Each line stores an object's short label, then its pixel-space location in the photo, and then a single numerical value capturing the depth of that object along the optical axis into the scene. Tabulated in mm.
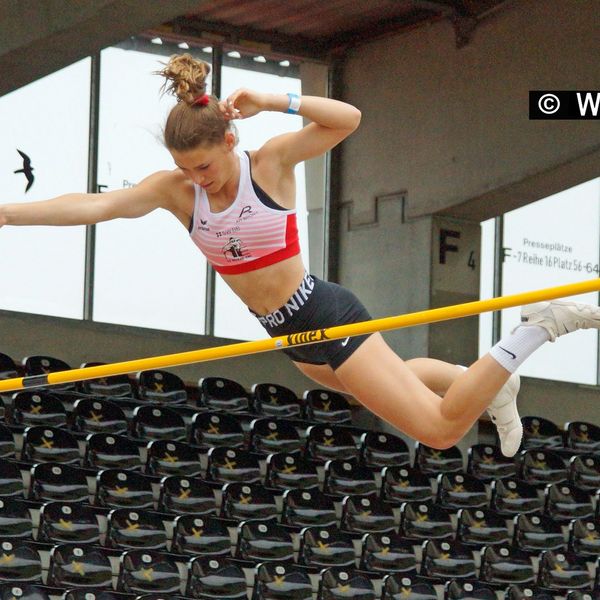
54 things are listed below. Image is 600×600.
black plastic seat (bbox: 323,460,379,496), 19109
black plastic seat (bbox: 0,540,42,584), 14953
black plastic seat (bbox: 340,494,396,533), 18578
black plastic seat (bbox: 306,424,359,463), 19828
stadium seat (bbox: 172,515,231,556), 16750
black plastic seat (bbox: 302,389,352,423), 21172
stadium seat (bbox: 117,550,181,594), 15516
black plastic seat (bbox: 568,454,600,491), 21858
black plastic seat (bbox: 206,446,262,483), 18375
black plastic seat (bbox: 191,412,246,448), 19016
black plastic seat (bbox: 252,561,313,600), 16125
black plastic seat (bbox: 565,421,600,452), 23125
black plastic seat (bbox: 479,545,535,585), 18641
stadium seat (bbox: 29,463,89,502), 16500
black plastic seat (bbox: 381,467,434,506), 19750
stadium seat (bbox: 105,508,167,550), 16250
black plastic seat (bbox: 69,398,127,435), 18141
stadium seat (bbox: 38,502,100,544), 15852
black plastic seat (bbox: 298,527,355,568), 17406
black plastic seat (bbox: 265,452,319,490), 18719
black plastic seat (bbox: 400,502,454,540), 19016
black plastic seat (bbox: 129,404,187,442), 18531
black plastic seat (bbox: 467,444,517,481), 21312
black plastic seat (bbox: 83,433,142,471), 17406
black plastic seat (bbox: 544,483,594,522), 20875
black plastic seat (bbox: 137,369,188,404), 19672
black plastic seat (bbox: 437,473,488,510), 20109
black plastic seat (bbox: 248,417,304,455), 19437
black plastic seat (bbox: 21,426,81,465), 17125
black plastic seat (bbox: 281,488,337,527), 18094
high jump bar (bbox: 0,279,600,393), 8336
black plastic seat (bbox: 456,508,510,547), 19422
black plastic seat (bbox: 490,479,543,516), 20519
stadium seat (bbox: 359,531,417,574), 17844
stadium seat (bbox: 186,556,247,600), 15953
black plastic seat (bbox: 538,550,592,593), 18906
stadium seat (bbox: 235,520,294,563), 17062
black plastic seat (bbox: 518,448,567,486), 21641
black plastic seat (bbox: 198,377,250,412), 20094
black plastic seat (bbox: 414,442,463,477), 20859
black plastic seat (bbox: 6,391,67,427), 17906
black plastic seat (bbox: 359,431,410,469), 20391
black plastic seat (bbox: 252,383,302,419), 20609
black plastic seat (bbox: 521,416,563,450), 22609
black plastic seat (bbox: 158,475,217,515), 17250
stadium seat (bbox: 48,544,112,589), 15133
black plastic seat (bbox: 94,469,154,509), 16831
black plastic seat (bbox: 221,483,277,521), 17672
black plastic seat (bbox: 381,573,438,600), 16937
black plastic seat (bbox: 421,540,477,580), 18250
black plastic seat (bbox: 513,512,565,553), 19753
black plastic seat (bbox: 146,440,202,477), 17844
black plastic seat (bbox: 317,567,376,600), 16484
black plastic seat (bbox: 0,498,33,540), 15625
